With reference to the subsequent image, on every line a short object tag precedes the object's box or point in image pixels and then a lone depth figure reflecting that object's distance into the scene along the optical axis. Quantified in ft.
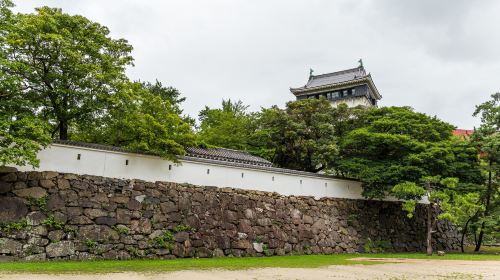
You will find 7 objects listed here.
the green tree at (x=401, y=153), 60.95
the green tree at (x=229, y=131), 82.84
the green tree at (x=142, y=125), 44.83
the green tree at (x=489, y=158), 63.26
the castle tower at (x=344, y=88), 122.21
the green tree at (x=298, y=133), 72.08
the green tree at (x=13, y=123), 34.04
